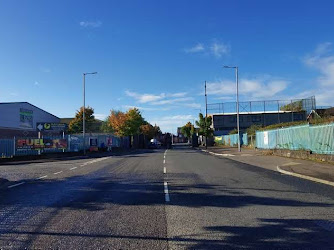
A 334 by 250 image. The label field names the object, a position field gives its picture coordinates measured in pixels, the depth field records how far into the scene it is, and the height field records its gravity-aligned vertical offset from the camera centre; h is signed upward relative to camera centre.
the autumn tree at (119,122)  78.38 +4.38
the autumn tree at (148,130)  106.62 +3.14
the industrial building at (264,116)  87.31 +5.80
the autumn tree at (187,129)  105.81 +3.35
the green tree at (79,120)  91.31 +5.51
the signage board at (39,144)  35.25 -0.23
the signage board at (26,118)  68.50 +4.73
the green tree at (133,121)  77.62 +4.32
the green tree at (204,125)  65.29 +2.73
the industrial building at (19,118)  63.62 +4.54
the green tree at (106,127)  96.47 +3.80
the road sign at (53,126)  44.56 +1.98
